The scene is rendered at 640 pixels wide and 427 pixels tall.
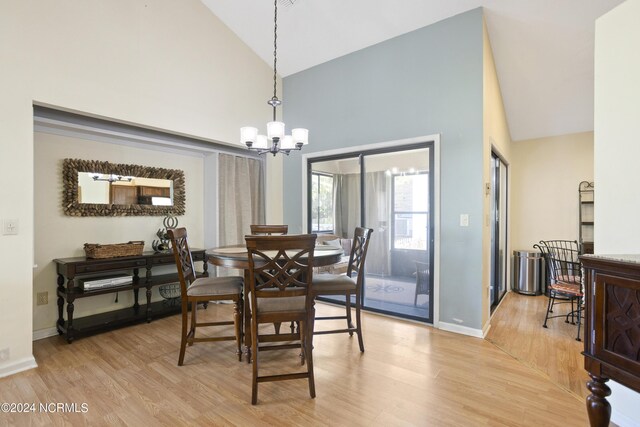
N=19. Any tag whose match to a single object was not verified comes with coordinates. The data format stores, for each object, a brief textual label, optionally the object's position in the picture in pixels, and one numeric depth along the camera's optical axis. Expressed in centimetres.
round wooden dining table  236
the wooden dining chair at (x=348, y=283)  272
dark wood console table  295
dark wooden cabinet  120
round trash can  473
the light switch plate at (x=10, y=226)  240
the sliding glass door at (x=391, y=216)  357
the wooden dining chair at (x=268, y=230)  358
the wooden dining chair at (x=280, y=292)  198
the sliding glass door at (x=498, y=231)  399
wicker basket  315
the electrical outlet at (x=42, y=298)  311
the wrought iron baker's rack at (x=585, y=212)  454
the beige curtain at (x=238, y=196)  441
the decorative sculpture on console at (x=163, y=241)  380
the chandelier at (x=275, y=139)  276
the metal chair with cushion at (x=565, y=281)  325
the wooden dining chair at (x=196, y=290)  251
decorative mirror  330
